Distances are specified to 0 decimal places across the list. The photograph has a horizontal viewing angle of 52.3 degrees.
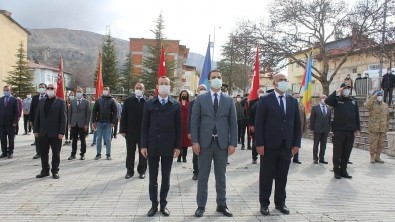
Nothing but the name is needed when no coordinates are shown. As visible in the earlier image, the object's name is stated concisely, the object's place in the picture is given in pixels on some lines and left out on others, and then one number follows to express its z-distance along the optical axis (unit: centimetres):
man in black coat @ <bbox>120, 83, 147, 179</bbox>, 946
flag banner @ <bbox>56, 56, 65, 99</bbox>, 1146
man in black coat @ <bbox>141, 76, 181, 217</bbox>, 625
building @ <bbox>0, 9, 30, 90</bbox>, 4888
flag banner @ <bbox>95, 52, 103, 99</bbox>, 1466
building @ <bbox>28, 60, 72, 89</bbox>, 8550
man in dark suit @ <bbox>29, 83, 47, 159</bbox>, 1171
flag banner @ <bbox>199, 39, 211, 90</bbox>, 1072
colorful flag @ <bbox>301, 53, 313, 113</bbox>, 1561
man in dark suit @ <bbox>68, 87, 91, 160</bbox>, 1208
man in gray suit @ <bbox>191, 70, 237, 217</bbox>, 624
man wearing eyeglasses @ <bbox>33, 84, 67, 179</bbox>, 896
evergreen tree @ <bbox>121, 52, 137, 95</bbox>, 5778
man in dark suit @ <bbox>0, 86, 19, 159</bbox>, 1202
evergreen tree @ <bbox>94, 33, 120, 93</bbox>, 5630
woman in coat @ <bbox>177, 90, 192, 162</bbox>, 1091
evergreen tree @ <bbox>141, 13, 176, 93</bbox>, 4819
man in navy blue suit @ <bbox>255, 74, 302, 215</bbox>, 648
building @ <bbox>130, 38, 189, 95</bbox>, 7094
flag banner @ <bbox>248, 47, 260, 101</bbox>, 1146
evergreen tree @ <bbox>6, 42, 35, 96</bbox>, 4741
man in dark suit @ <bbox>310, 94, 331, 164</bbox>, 1225
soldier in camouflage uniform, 1233
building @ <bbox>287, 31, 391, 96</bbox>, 3425
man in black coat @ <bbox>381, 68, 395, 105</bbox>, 1942
